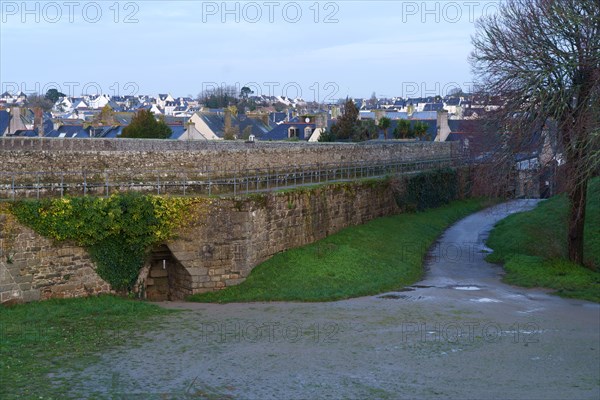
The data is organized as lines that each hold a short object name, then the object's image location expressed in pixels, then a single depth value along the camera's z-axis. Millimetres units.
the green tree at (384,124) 67062
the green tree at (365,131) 61000
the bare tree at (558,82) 24469
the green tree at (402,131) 66000
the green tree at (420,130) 66000
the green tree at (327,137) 59966
